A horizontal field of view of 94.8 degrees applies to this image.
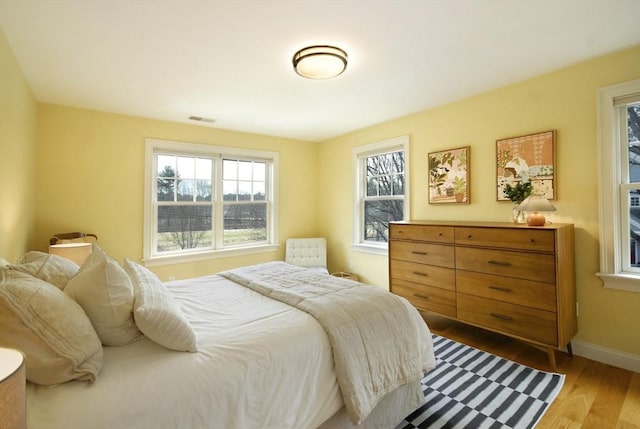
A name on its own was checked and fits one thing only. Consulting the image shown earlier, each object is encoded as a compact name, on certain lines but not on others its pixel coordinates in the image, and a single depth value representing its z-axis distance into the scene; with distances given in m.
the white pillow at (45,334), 0.94
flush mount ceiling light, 2.18
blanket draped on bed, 1.45
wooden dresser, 2.27
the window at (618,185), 2.35
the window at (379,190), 4.05
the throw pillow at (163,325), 1.24
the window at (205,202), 3.88
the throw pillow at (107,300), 1.23
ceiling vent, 3.79
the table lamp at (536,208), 2.41
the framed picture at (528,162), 2.67
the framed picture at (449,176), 3.29
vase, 2.68
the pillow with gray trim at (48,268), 1.29
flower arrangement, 2.68
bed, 0.95
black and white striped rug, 1.80
